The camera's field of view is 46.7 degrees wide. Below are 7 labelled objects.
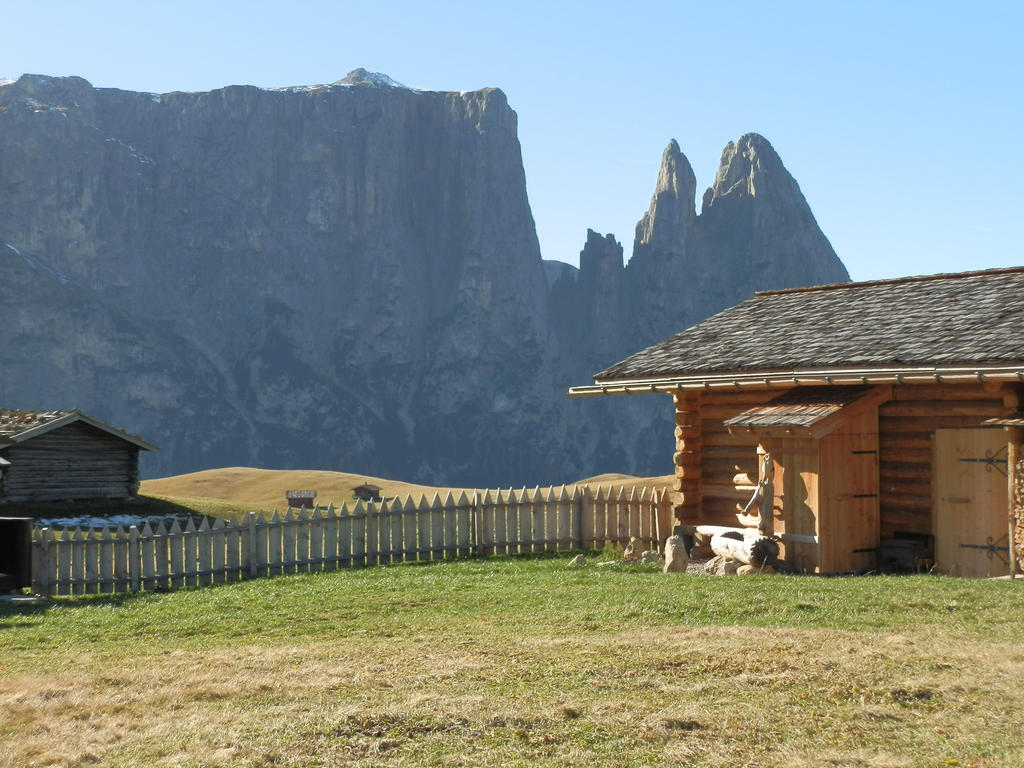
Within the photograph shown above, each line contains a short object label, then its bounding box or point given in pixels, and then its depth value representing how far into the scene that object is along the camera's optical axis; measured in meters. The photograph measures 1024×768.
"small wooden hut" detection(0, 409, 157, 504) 35.56
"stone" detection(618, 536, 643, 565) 20.11
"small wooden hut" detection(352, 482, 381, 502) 53.09
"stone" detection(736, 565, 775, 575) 17.78
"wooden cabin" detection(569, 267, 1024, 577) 16.58
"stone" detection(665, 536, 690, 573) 18.67
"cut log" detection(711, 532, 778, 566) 17.94
